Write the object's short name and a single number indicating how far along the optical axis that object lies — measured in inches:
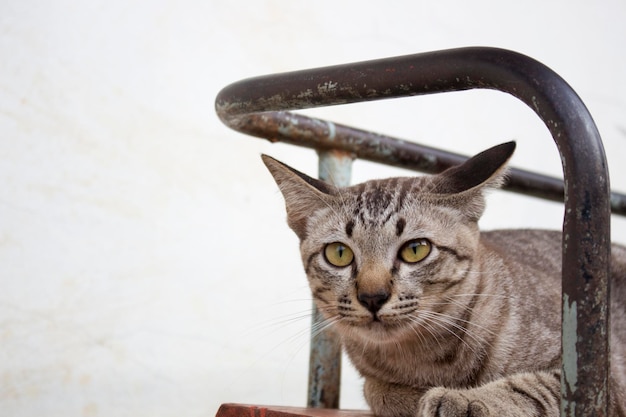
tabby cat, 22.9
